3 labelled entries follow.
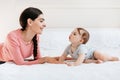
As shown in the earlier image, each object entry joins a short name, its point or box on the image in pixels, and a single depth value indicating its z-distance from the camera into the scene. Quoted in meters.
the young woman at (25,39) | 2.63
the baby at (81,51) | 2.70
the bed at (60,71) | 2.26
